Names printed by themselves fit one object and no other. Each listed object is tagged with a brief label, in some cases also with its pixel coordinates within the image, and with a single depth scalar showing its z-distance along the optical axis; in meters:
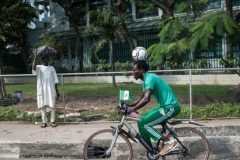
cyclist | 8.18
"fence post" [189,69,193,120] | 13.30
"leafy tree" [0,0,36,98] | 19.75
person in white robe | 12.77
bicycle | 8.34
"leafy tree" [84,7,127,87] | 24.77
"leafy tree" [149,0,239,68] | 13.18
